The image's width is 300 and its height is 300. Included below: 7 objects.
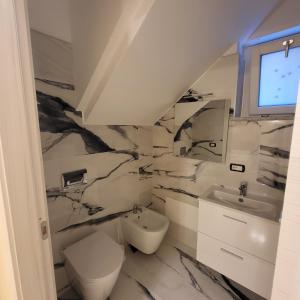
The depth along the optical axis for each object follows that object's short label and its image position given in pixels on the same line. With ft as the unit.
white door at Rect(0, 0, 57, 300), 1.78
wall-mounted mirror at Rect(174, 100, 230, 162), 5.65
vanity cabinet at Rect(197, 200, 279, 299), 4.27
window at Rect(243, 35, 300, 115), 4.42
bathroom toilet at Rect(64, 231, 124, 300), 4.25
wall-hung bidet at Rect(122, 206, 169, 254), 6.03
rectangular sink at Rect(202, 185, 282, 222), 4.65
